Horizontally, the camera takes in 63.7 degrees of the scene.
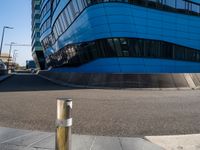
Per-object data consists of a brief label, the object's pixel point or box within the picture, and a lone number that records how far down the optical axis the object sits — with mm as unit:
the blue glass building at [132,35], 17522
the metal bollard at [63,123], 2246
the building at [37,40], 54279
